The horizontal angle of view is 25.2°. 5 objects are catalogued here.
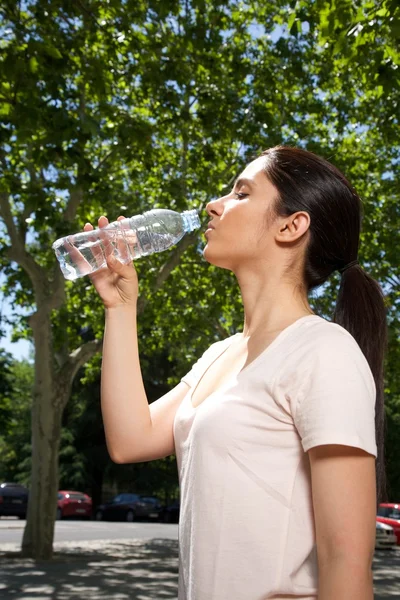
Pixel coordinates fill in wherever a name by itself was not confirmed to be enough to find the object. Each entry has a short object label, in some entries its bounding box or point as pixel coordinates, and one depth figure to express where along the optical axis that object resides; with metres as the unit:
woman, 1.70
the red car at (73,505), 38.34
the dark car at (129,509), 39.81
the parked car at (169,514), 40.59
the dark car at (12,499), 36.69
